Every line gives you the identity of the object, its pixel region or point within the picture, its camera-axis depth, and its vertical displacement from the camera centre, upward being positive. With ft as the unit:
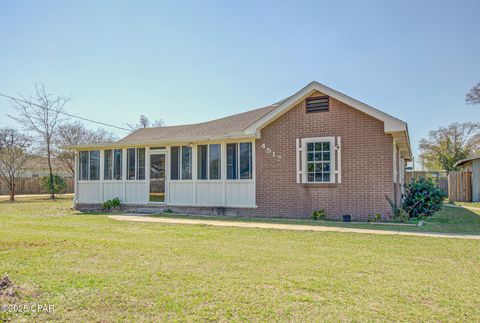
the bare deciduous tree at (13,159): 86.94 +4.40
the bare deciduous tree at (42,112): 91.30 +16.94
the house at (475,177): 67.26 -0.06
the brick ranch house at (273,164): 35.50 +1.48
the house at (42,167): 121.39 +3.38
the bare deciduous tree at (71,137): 103.62 +12.46
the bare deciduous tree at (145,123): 139.66 +21.63
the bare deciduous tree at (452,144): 108.99 +10.26
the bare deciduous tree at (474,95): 81.76 +18.93
